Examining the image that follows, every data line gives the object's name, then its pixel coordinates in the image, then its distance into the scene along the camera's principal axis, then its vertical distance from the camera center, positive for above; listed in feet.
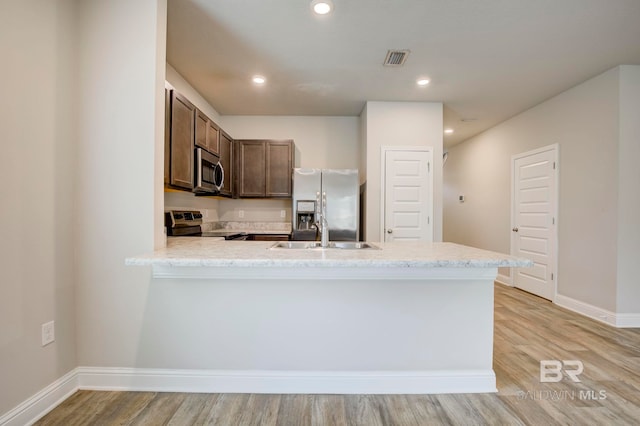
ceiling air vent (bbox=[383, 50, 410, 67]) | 8.61 +4.83
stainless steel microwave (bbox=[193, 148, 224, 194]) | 8.93 +1.31
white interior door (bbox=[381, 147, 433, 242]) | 12.46 +0.79
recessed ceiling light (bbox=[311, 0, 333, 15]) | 6.59 +4.84
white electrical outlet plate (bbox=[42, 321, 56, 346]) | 5.34 -2.35
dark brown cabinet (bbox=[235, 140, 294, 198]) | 13.41 +2.07
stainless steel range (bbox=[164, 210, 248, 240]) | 9.37 -0.55
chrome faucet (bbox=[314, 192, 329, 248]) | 12.13 +0.23
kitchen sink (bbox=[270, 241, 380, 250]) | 7.38 -0.90
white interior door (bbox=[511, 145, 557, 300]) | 12.02 -0.23
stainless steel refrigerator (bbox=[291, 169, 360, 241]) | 12.17 +0.54
